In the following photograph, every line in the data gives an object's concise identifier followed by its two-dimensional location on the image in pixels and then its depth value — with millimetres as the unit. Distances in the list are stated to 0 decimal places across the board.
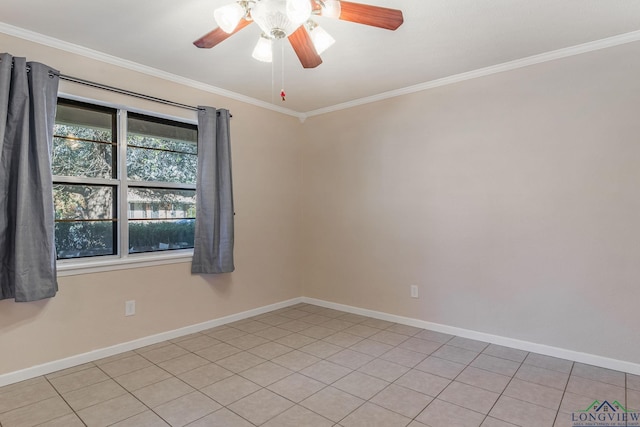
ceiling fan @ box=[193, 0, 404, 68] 1631
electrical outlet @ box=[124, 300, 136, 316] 3078
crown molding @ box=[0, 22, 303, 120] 2527
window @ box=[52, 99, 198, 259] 2838
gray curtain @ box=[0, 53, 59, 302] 2426
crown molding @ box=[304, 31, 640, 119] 2652
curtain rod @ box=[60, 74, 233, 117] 2762
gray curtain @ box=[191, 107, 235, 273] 3520
